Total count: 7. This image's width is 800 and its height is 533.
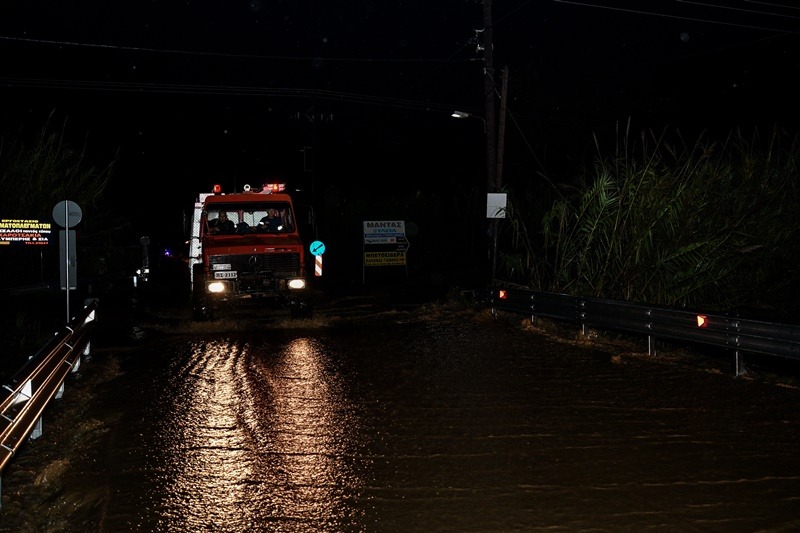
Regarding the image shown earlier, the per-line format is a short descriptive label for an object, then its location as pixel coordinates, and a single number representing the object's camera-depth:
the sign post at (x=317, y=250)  19.89
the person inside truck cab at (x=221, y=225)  18.83
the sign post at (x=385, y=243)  34.06
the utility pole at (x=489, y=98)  24.22
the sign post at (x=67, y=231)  15.30
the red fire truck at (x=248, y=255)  17.89
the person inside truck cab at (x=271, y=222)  18.97
